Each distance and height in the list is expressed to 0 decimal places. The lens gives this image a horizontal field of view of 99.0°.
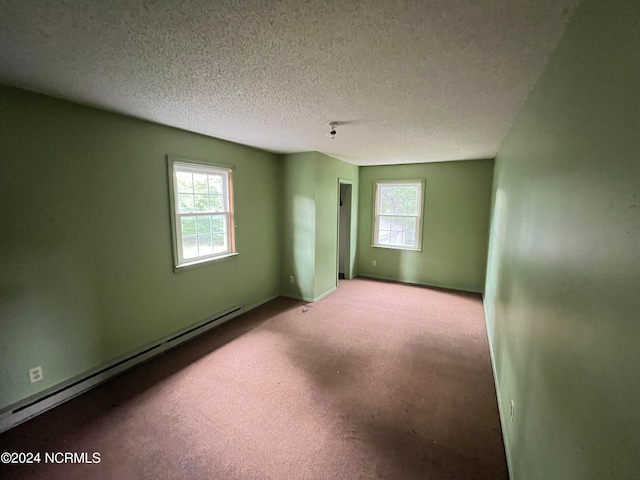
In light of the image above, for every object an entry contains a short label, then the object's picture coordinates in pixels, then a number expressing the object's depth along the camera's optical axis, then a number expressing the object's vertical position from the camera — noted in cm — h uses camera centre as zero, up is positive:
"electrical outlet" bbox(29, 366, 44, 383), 200 -125
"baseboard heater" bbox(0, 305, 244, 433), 193 -146
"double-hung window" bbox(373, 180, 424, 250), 522 -12
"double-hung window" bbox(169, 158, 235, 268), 298 -7
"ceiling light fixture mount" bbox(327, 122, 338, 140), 262 +79
